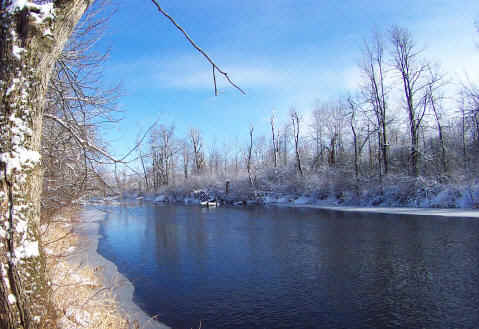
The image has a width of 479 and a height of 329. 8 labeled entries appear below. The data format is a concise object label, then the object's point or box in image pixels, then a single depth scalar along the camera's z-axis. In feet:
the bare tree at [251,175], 125.08
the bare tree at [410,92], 87.47
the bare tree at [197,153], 174.81
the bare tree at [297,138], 122.06
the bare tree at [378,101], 96.53
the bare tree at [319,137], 140.87
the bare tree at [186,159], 181.37
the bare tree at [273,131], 145.56
